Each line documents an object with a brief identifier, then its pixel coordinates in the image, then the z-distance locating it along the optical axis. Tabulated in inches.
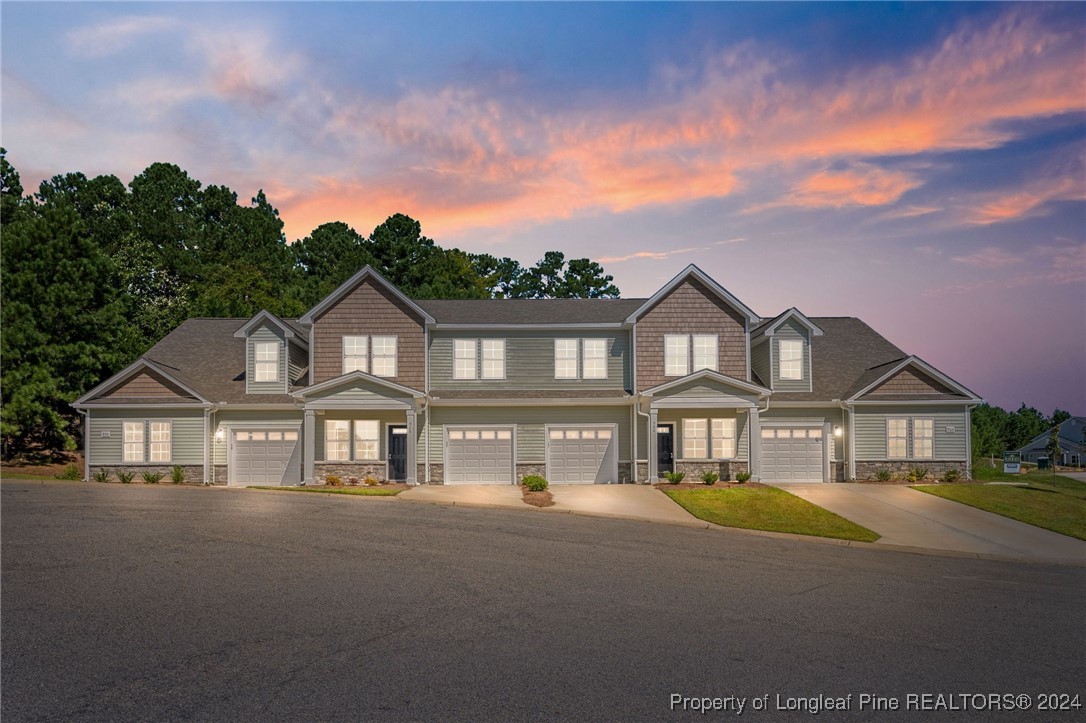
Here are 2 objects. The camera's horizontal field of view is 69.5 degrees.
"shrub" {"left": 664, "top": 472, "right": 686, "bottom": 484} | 1107.9
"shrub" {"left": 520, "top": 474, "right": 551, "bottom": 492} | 1019.3
